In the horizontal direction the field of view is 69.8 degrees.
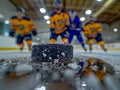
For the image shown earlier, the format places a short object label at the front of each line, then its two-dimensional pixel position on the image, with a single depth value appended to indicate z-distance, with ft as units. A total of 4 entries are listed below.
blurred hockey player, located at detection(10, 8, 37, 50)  8.72
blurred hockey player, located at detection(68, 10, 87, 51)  8.76
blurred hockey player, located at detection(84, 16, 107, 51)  9.34
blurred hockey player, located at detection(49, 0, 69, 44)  8.36
